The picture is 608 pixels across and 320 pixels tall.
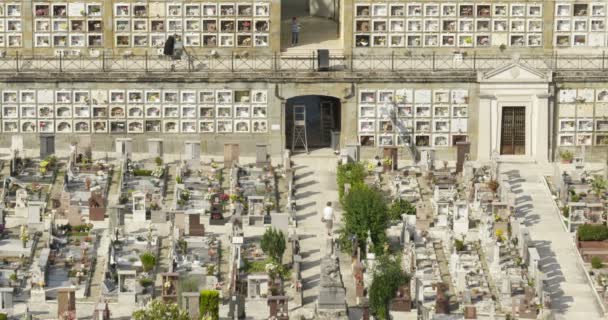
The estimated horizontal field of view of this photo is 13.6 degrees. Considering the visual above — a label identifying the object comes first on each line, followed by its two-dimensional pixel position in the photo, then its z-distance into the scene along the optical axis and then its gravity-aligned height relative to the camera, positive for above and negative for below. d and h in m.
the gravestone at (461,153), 103.69 -3.21
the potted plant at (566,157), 105.19 -3.40
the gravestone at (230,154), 103.62 -3.27
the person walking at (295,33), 109.88 +1.78
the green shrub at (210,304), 86.88 -7.86
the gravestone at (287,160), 102.82 -3.49
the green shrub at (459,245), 94.39 -6.33
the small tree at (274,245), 93.06 -6.25
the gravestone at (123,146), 104.25 -2.98
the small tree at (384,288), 88.69 -7.45
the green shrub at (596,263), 93.25 -6.89
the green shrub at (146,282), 90.69 -7.43
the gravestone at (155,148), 104.25 -3.05
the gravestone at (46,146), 103.88 -2.97
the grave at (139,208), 97.25 -5.14
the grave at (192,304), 87.75 -7.95
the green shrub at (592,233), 95.19 -5.92
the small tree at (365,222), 94.31 -5.48
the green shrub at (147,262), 91.88 -6.80
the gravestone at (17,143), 104.38 -2.87
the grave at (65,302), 87.88 -7.91
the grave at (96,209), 97.19 -5.18
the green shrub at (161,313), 84.88 -8.01
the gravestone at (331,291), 86.69 -7.39
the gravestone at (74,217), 96.56 -5.46
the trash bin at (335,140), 105.88 -2.74
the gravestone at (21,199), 98.06 -4.85
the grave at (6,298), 88.50 -7.83
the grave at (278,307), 87.81 -8.06
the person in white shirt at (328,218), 96.56 -5.48
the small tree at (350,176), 99.88 -4.01
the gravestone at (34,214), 95.75 -5.30
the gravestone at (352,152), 104.06 -3.19
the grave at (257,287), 90.25 -7.56
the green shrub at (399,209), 97.50 -5.17
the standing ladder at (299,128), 105.69 -2.25
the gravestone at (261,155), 103.75 -3.31
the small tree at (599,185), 100.50 -4.39
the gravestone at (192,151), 103.38 -3.15
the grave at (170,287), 89.62 -7.54
